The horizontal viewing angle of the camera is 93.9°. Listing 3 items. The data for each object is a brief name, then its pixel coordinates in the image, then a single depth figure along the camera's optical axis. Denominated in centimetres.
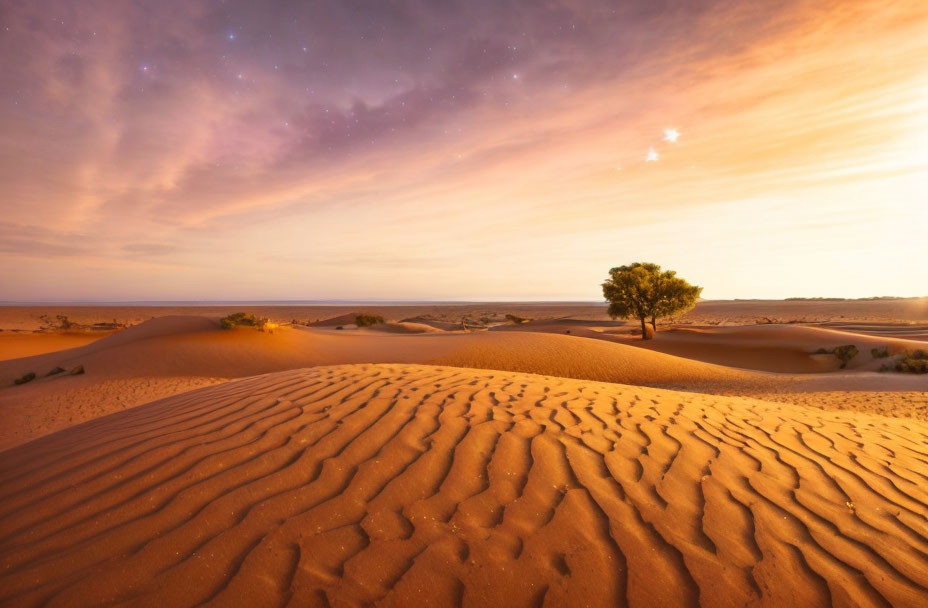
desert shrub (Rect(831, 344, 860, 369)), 1549
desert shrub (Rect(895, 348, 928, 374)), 1216
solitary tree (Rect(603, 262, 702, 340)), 2248
